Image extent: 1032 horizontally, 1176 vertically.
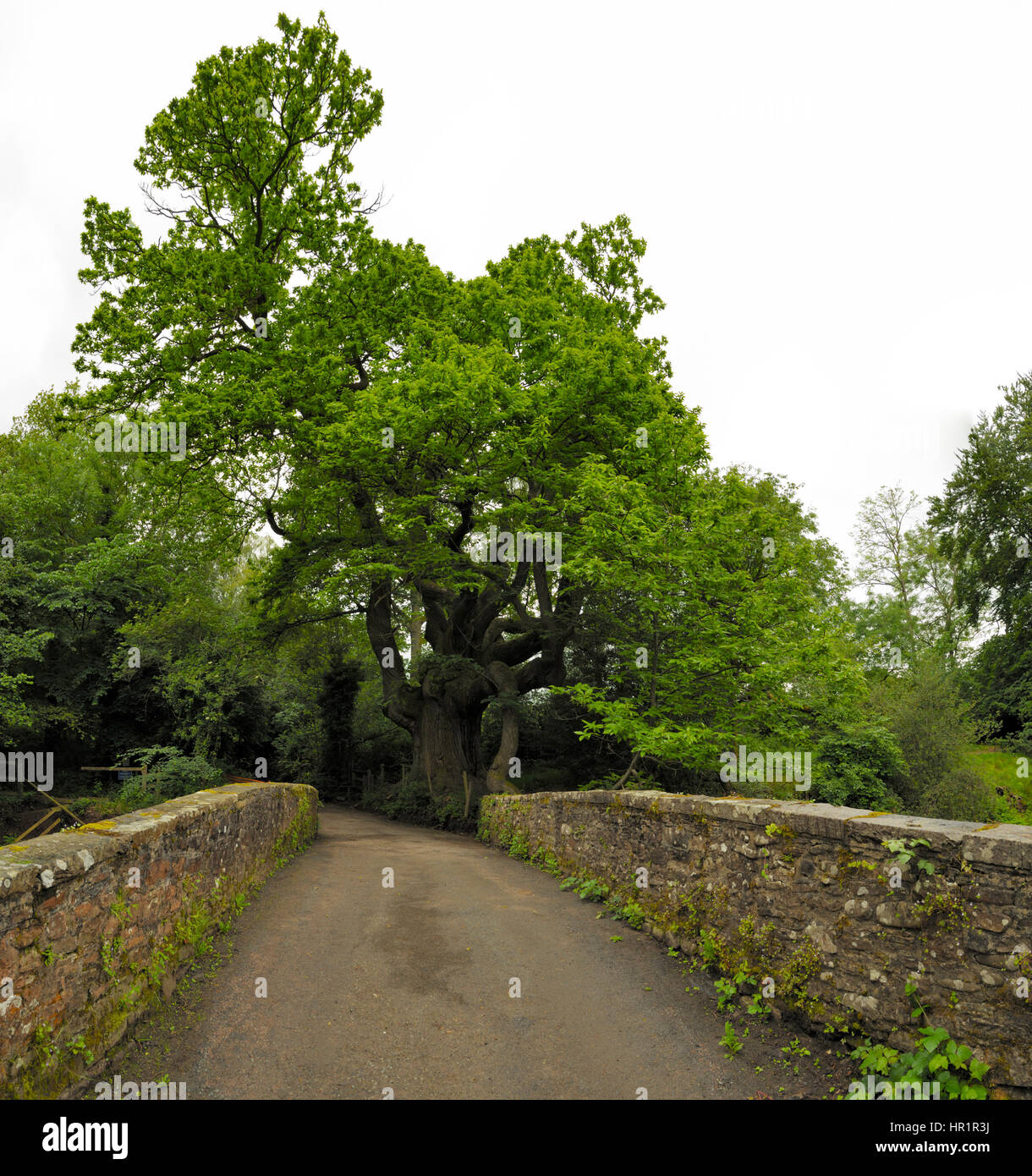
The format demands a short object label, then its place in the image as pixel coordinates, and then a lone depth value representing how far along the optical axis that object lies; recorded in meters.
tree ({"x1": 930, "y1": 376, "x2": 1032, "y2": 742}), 23.73
